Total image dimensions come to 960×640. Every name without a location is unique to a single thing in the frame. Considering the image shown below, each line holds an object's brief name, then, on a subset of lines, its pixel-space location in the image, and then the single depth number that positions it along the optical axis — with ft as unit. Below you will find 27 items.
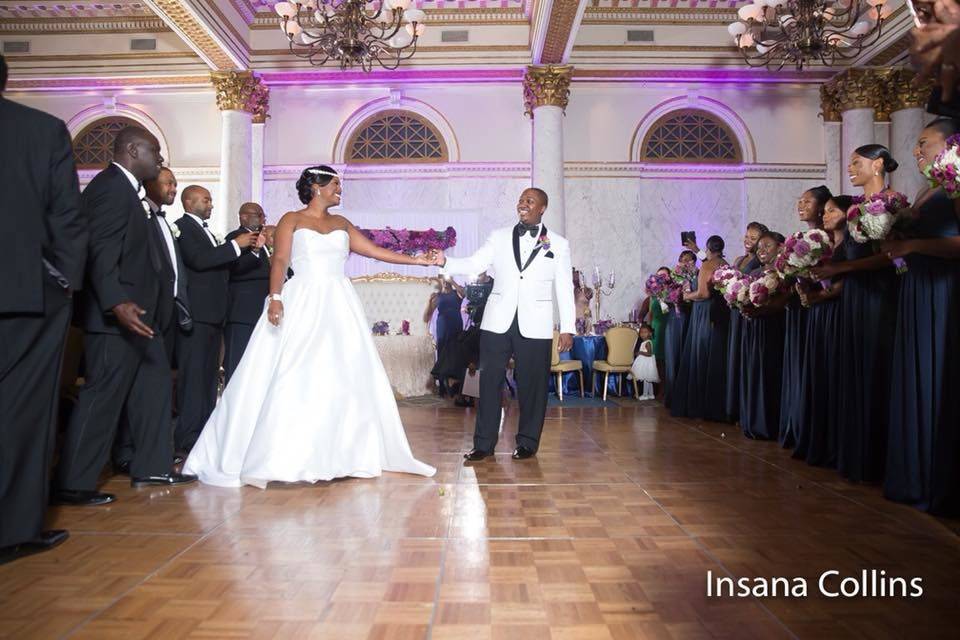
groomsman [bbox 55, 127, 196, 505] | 10.77
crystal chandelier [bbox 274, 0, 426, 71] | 28.02
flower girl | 28.89
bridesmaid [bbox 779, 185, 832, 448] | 15.61
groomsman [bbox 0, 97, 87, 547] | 8.00
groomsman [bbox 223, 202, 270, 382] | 17.04
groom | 14.75
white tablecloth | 28.19
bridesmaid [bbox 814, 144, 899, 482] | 12.35
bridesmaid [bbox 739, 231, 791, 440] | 17.87
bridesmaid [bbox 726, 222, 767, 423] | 19.70
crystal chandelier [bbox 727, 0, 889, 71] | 27.50
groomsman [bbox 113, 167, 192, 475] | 12.46
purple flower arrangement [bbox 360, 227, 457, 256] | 34.83
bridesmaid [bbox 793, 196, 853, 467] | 13.83
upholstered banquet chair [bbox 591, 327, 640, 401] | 28.78
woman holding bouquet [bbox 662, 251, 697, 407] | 24.45
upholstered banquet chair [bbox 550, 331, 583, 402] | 27.71
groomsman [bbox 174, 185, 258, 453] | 15.33
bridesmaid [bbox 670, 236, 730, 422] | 21.12
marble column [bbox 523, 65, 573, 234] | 36.76
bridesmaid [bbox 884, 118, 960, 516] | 10.07
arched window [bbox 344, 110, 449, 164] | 39.70
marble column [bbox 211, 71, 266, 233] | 37.70
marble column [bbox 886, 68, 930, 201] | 37.01
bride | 11.82
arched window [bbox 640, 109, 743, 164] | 39.73
